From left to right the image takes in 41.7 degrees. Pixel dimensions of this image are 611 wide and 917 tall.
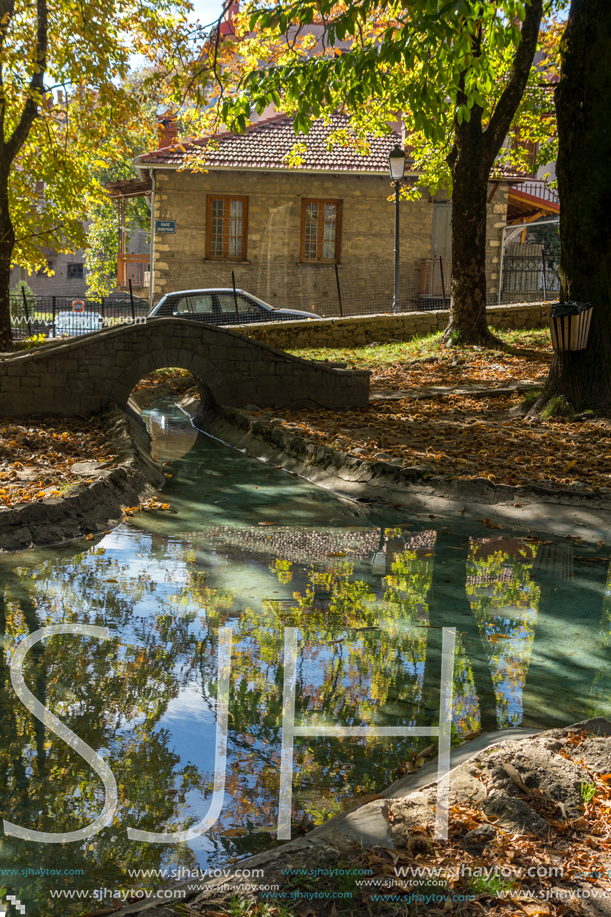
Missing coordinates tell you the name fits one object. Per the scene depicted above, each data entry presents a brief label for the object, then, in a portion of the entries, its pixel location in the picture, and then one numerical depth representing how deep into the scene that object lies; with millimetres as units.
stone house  22984
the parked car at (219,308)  18047
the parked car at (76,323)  23547
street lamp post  17781
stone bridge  11664
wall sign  22750
